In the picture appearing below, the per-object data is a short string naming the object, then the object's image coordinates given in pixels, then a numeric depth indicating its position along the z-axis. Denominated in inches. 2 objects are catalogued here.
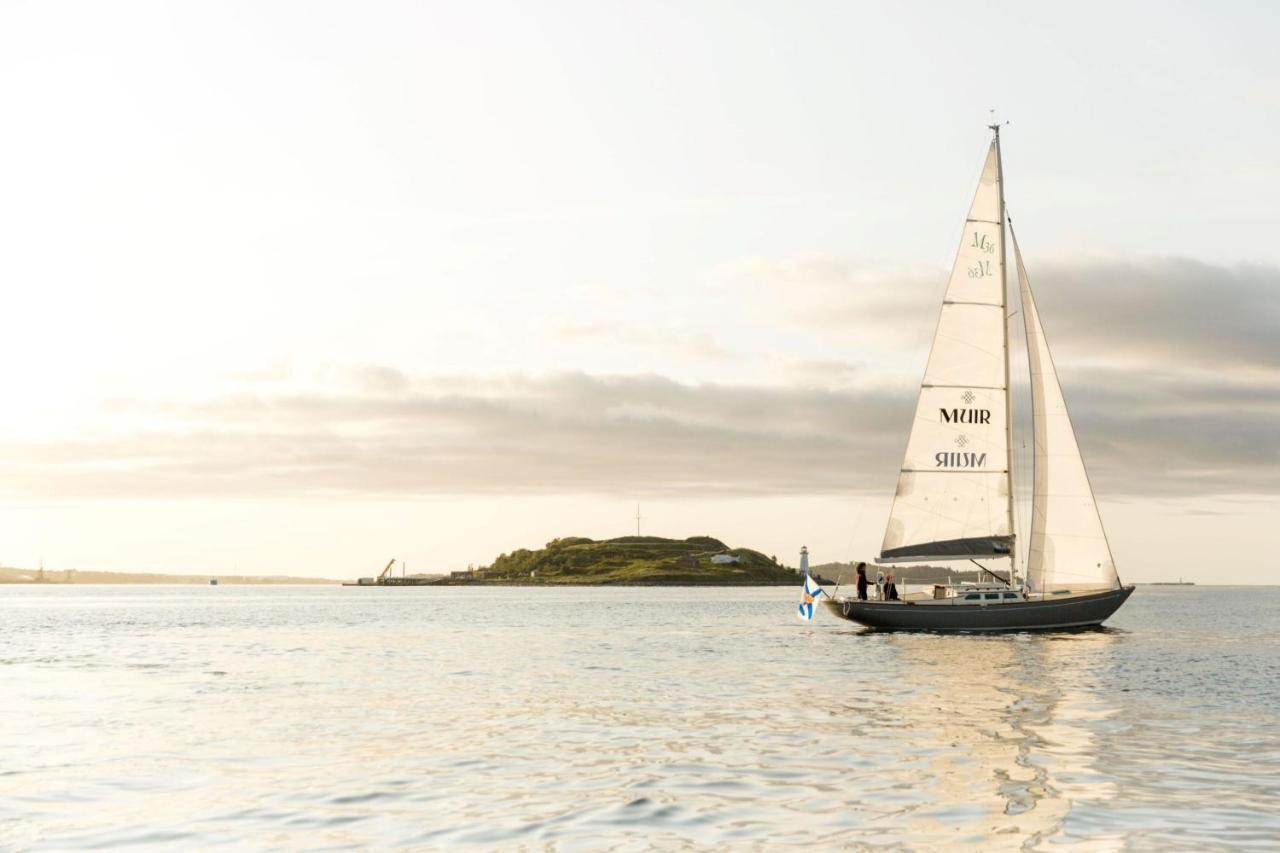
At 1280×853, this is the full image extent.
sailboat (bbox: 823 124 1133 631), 2652.6
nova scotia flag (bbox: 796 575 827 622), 2760.8
